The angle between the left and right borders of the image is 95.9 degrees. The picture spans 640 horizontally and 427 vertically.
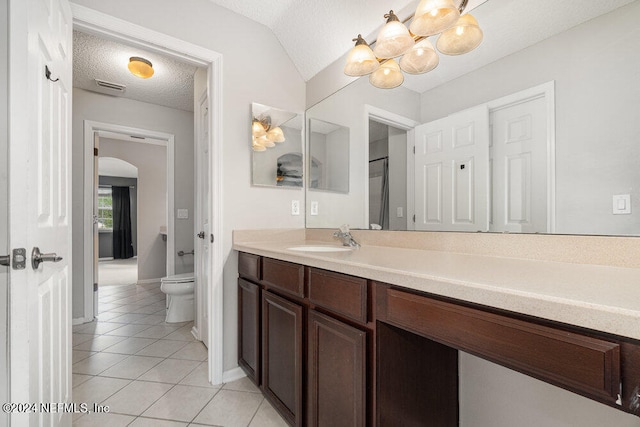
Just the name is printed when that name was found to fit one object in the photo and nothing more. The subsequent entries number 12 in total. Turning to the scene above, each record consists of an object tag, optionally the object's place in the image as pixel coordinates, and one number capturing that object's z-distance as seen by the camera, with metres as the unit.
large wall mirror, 0.93
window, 8.07
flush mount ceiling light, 2.44
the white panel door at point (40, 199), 0.81
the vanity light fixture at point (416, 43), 1.27
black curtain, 7.83
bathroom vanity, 0.52
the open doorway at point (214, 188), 1.81
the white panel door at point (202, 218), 2.42
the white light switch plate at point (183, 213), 3.69
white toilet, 2.89
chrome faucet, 1.65
